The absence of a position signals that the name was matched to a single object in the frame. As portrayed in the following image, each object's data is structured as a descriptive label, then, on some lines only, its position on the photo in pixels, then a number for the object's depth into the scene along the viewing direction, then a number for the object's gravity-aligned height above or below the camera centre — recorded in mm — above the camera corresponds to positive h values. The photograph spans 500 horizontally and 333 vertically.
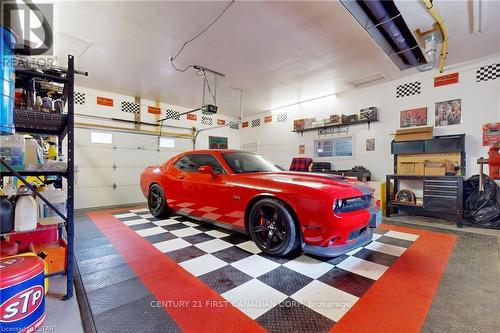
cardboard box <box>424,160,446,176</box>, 3723 -24
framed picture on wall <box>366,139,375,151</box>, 4844 +484
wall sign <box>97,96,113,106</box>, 5301 +1561
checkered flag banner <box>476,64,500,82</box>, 3562 +1561
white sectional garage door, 4961 -24
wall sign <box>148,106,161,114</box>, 6105 +1554
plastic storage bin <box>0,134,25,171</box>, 1300 +88
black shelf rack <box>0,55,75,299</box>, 1413 +313
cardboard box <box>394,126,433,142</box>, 3938 +610
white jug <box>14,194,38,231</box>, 1309 -297
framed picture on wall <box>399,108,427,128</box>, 4230 +968
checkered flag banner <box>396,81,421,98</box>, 4331 +1559
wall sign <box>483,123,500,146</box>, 3504 +539
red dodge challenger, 1805 -364
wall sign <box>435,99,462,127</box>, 3869 +977
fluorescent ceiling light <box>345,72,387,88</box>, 4312 +1794
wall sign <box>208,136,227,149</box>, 7359 +801
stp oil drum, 1038 -645
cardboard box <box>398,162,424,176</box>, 3952 -29
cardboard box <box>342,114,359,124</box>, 4984 +1097
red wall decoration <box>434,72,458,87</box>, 3951 +1596
